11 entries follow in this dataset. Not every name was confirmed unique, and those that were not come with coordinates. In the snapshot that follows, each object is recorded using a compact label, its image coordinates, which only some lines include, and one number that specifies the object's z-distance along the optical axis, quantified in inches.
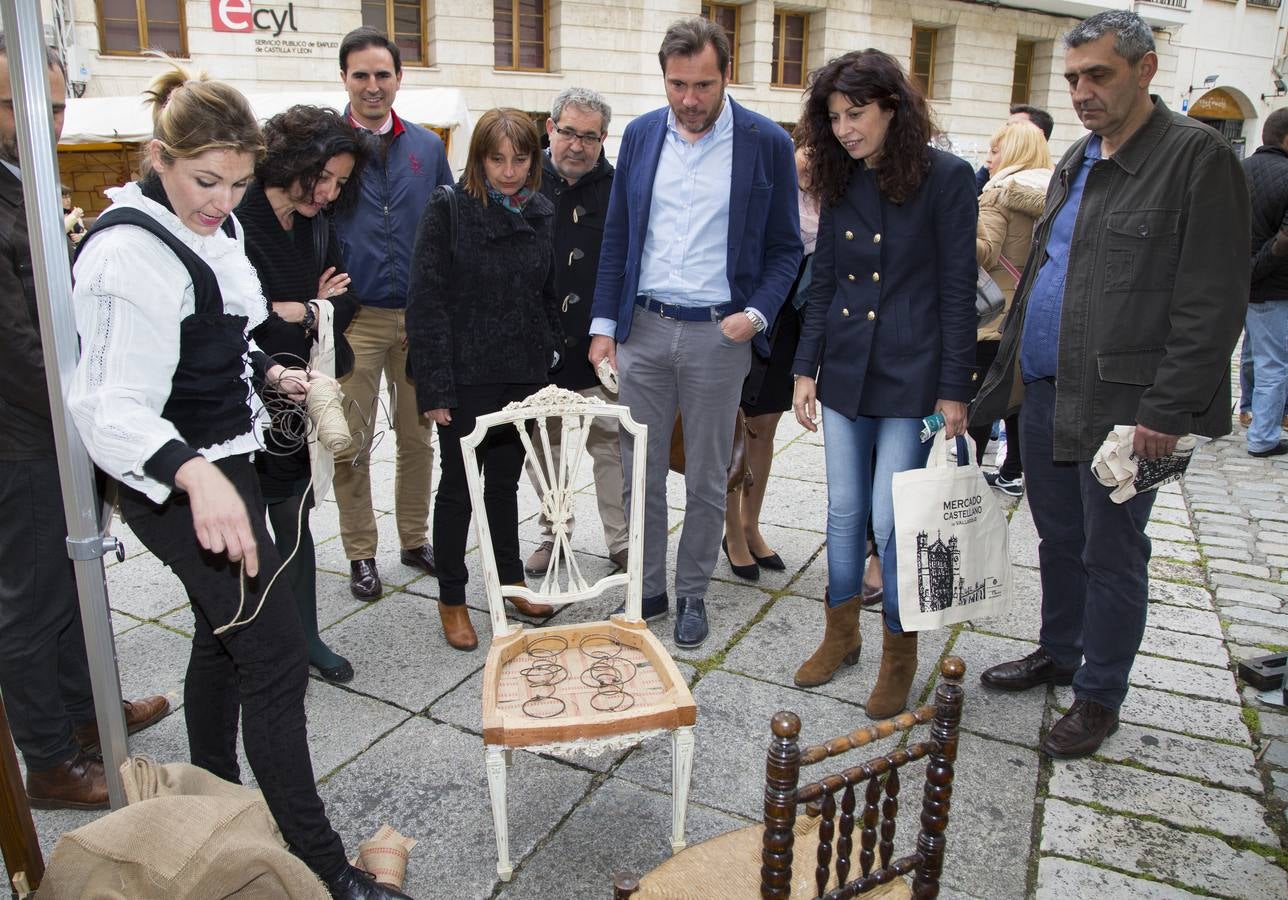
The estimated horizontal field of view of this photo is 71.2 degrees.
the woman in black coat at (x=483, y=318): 121.1
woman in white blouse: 64.4
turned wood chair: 51.3
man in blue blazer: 122.2
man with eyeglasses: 139.4
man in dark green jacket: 91.0
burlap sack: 58.5
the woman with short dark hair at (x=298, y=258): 103.0
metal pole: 64.6
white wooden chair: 83.6
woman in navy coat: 103.0
